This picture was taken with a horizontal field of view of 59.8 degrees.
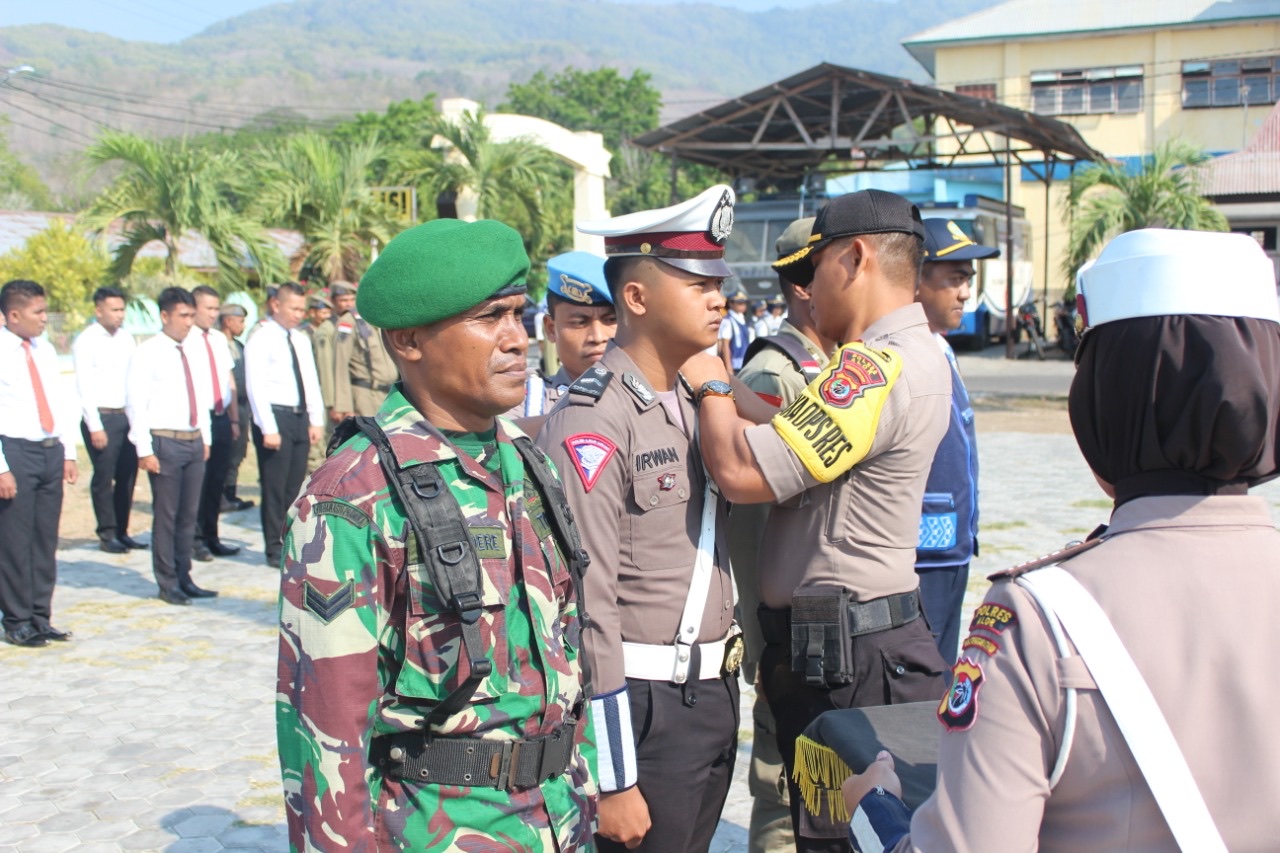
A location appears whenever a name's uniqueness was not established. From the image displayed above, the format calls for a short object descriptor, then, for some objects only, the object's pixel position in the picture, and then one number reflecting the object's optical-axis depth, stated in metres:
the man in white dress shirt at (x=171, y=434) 7.29
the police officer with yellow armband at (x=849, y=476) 2.52
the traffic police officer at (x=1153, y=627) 1.36
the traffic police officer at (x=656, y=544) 2.42
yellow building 33.47
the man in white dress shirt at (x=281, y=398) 8.34
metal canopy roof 20.77
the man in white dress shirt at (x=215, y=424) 8.38
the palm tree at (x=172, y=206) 11.62
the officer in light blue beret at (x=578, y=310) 3.78
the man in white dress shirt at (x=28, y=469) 6.35
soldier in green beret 1.75
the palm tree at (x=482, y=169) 15.80
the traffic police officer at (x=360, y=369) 8.78
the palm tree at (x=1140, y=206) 16.75
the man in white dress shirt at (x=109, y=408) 8.69
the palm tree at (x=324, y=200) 12.80
